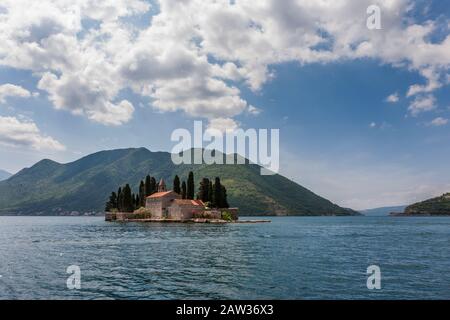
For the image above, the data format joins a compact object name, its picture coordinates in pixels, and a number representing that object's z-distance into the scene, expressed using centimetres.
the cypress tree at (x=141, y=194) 18239
